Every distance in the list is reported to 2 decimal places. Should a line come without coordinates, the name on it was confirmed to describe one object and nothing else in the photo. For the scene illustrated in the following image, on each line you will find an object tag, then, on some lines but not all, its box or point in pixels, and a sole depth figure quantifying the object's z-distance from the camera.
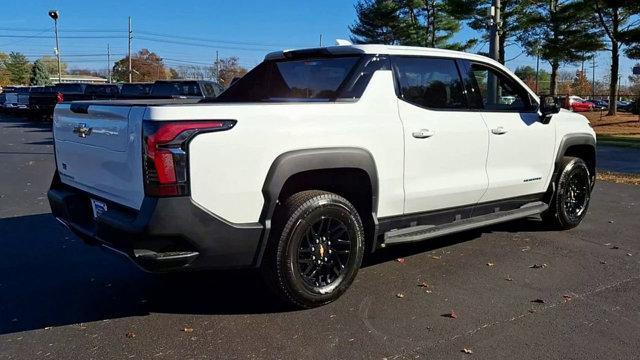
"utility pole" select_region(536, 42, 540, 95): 32.71
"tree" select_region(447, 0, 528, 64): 31.86
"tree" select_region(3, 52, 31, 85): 105.88
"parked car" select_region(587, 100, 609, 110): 55.44
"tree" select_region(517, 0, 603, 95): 29.48
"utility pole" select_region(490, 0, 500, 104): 19.34
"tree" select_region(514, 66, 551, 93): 74.19
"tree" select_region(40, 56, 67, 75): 123.32
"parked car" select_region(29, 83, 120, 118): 21.45
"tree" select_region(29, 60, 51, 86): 101.06
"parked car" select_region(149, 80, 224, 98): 17.03
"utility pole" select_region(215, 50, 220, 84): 81.35
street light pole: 36.31
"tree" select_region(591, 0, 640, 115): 25.77
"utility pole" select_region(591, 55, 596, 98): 87.34
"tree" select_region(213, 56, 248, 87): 85.47
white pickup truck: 3.35
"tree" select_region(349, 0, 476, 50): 38.78
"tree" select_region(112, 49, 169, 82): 92.12
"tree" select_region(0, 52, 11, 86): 99.31
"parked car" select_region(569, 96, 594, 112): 47.28
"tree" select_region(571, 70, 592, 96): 83.50
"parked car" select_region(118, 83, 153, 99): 19.20
